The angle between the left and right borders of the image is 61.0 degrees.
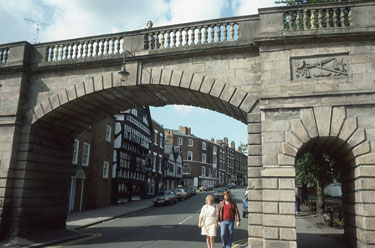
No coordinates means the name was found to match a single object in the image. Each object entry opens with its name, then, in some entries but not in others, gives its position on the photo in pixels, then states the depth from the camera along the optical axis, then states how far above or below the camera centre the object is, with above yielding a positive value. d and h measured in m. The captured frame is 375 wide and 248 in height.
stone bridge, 9.12 +3.02
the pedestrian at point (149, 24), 13.74 +6.66
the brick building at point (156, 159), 45.96 +3.26
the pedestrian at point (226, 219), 9.45 -1.05
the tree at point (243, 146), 33.48 +3.91
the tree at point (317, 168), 18.05 +1.02
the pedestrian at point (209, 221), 9.29 -1.14
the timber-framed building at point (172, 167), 53.94 +2.58
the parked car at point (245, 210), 21.12 -1.74
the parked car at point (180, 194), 38.44 -1.55
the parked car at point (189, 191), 44.83 -1.40
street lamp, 11.48 +3.84
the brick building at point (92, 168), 24.94 +0.82
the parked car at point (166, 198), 31.56 -1.71
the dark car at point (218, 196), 38.82 -1.60
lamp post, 33.88 +2.04
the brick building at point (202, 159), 75.76 +6.11
